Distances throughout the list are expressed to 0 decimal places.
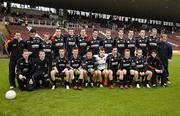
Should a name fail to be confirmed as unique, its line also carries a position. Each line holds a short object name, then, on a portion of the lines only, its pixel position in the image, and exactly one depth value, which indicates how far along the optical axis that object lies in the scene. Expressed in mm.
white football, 4741
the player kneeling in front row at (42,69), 5407
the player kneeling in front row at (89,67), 5599
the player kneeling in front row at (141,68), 5771
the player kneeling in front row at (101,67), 5653
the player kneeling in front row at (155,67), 5845
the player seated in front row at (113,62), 5736
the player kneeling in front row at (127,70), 5676
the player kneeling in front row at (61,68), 5410
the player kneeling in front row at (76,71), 5450
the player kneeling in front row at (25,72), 5285
